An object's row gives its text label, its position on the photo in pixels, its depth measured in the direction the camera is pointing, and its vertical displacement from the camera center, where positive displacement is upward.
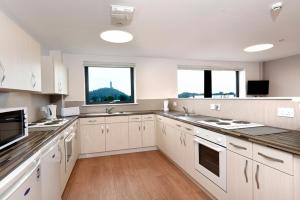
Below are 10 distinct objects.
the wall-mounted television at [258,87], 5.38 +0.31
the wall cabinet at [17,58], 1.33 +0.38
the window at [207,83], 5.02 +0.45
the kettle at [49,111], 3.01 -0.20
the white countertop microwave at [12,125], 1.30 -0.21
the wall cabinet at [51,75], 2.79 +0.40
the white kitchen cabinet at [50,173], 1.44 -0.68
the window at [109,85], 4.15 +0.35
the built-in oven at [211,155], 1.79 -0.67
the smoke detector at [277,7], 1.94 +1.03
